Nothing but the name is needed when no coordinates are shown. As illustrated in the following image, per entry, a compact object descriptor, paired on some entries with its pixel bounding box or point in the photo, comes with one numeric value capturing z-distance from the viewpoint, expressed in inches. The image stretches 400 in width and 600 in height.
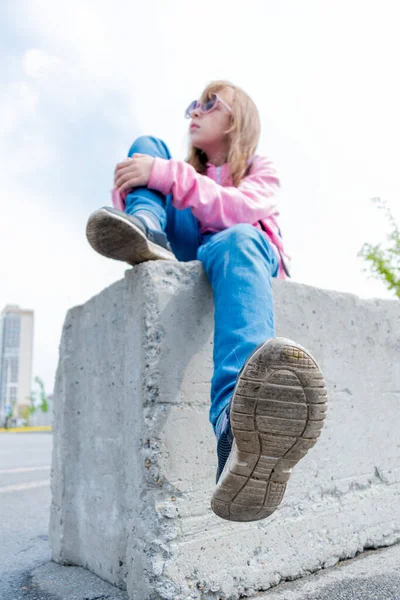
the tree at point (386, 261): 418.7
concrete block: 54.0
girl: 39.9
